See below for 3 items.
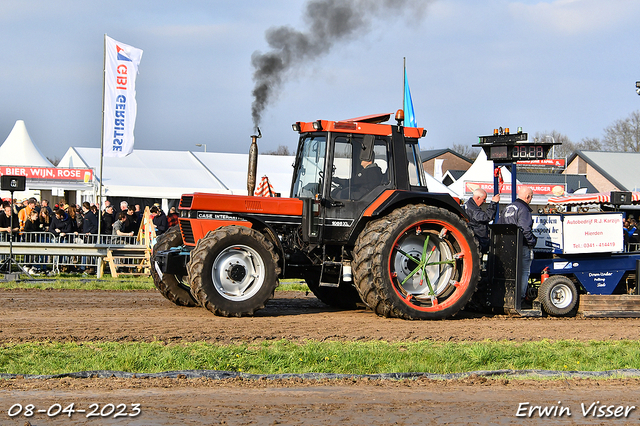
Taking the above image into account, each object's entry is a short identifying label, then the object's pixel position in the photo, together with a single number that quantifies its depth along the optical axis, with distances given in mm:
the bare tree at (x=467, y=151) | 96038
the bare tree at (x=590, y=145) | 82262
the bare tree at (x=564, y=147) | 84519
